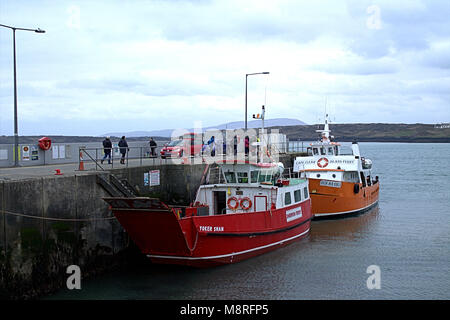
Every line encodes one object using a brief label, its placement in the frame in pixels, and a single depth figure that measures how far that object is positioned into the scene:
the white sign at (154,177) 21.77
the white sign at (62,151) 26.43
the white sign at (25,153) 24.17
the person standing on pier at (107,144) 24.18
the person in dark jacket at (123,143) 25.21
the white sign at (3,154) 23.44
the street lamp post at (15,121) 21.91
